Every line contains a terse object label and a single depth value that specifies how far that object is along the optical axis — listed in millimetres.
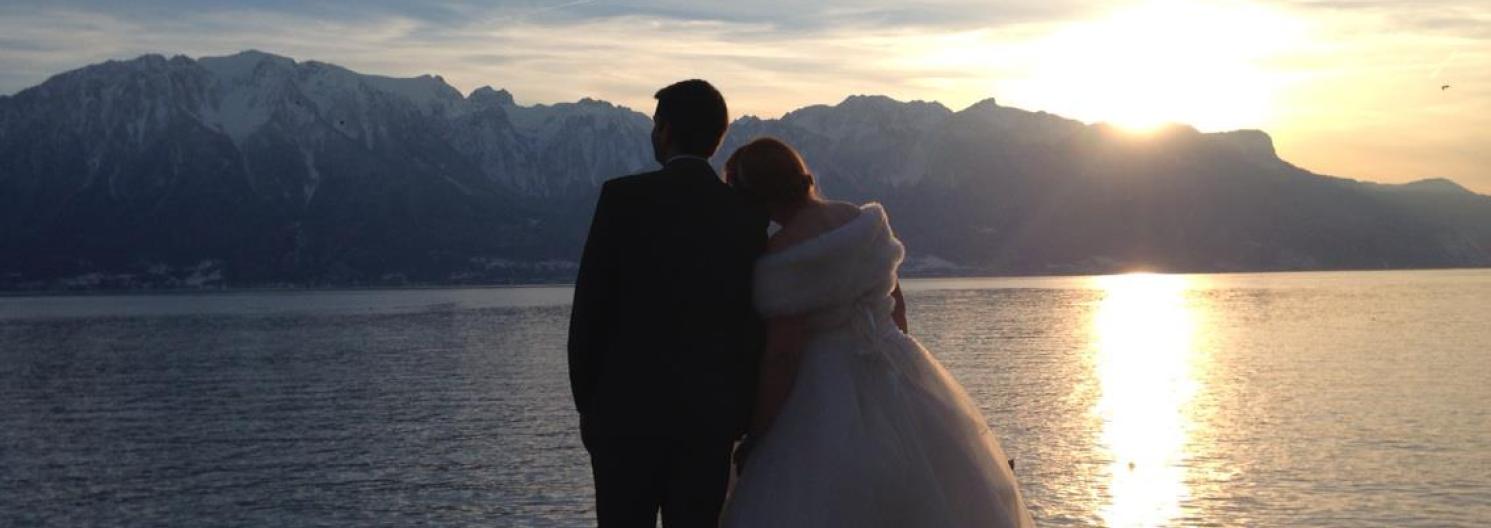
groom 5984
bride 6508
